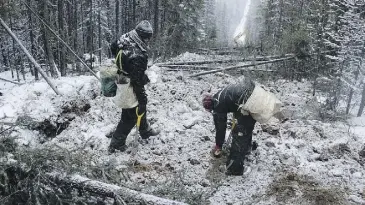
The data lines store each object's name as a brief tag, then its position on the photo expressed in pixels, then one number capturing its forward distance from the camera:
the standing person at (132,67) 6.24
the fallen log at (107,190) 3.77
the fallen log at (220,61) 14.10
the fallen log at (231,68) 12.48
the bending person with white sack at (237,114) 6.08
